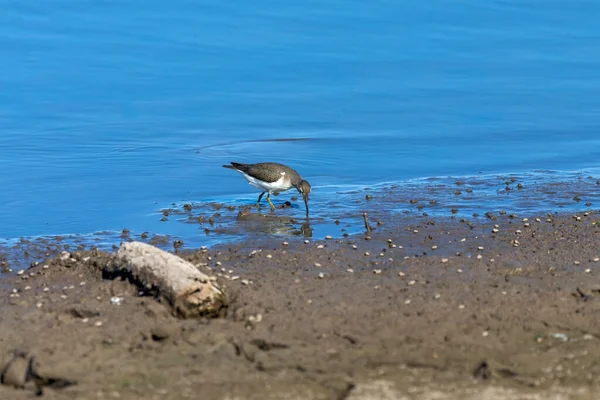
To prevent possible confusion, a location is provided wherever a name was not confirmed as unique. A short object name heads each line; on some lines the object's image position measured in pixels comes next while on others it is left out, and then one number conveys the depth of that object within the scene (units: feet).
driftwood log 57.41
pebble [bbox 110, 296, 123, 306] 59.87
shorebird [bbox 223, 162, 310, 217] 88.94
